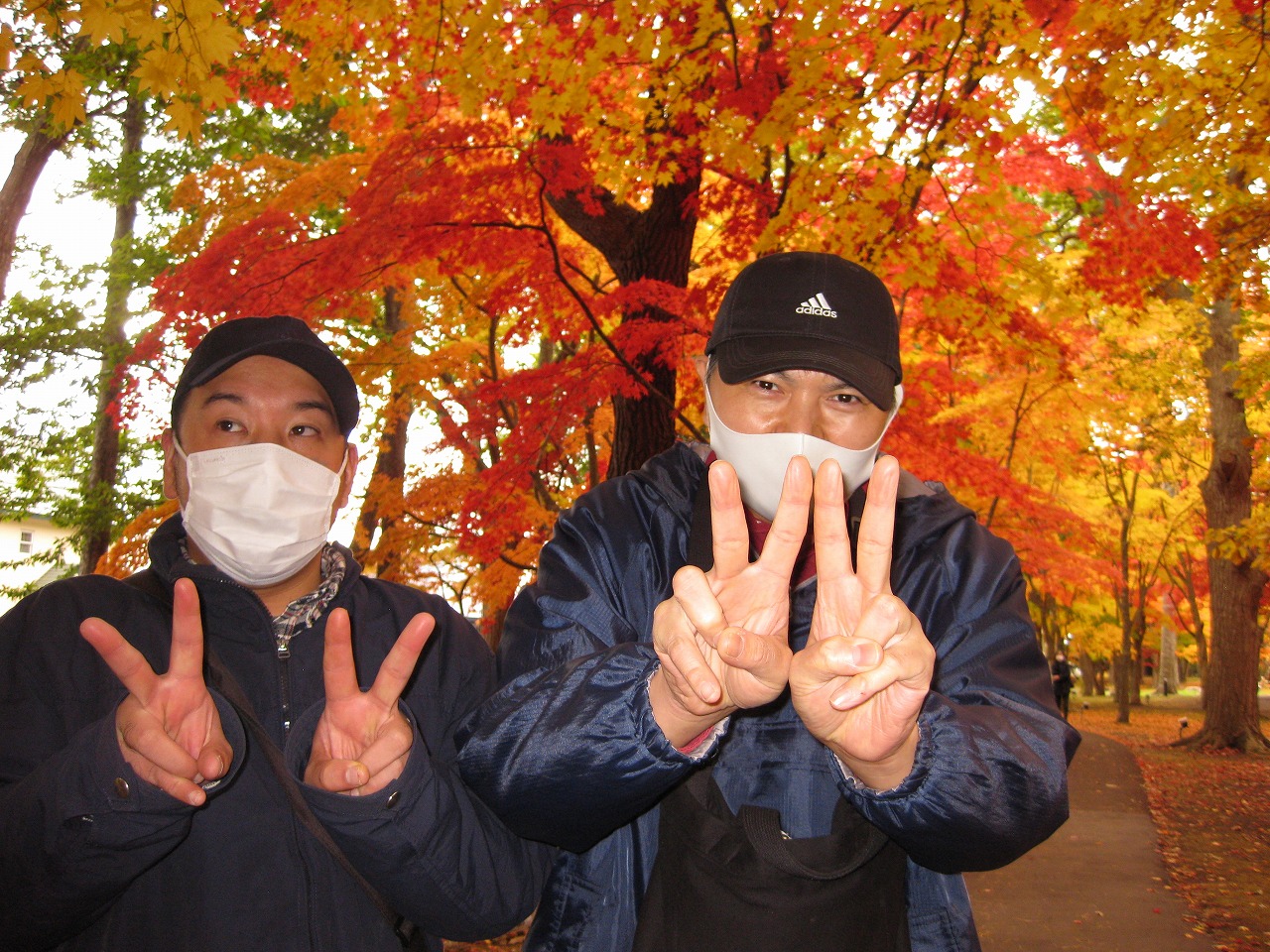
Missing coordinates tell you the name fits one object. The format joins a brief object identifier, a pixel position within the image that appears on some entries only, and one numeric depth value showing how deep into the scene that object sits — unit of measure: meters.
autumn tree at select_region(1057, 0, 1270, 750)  5.66
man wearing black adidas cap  1.44
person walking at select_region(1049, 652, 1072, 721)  20.45
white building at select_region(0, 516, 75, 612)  30.25
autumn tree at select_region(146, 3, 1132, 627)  5.88
